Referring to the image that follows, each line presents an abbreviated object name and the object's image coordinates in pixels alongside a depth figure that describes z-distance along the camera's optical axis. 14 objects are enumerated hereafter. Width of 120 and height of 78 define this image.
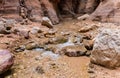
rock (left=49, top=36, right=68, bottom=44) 3.57
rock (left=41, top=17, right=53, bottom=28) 5.19
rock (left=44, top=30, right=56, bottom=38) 4.05
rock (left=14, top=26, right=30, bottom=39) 3.86
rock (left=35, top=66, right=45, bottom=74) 2.37
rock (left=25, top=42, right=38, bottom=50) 3.21
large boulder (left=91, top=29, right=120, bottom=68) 2.45
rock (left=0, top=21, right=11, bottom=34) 3.88
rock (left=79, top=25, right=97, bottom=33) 4.56
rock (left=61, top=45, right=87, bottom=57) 2.91
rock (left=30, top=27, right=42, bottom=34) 4.27
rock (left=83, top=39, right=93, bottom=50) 3.13
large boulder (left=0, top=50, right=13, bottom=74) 2.19
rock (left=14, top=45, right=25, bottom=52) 3.09
